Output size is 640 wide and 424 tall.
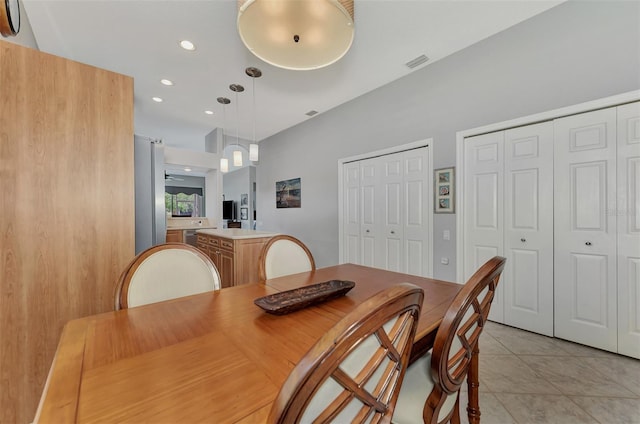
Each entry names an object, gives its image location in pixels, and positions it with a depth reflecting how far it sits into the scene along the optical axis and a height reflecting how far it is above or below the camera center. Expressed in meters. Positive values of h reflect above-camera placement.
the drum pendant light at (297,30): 1.26 +1.00
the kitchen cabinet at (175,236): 4.45 -0.46
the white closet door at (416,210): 3.07 -0.01
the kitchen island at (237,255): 3.01 -0.57
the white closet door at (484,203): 2.57 +0.07
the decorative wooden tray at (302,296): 1.02 -0.40
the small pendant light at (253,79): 3.05 +1.75
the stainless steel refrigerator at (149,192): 2.69 +0.21
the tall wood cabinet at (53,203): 1.47 +0.06
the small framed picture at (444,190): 2.83 +0.23
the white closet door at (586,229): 2.02 -0.17
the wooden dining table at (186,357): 0.52 -0.43
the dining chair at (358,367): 0.41 -0.31
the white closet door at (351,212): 3.95 -0.03
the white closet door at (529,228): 2.30 -0.19
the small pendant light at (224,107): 3.91 +1.78
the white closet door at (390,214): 3.36 -0.06
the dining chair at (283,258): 1.62 -0.34
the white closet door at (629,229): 1.91 -0.16
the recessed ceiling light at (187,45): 2.61 +1.80
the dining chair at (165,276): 1.14 -0.34
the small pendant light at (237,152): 3.48 +0.84
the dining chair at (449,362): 0.80 -0.55
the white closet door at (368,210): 3.68 +0.00
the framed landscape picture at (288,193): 5.09 +0.37
